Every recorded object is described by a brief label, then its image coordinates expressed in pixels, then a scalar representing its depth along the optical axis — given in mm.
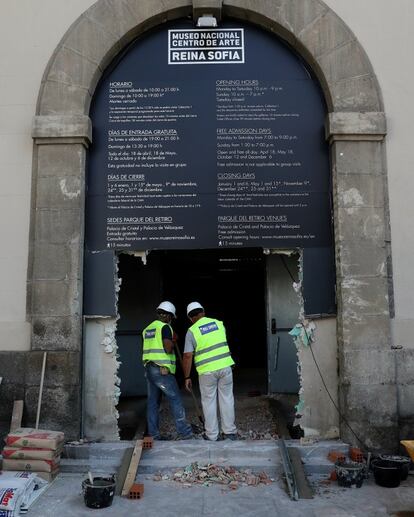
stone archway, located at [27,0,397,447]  6258
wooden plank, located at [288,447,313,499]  5172
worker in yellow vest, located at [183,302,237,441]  6602
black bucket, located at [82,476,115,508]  4941
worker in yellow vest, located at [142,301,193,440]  6750
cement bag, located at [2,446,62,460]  5578
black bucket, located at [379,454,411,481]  5535
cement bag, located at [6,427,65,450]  5613
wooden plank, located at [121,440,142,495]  5299
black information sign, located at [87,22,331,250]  6742
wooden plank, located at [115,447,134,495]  5336
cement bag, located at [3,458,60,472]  5562
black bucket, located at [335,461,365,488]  5422
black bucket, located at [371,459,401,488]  5445
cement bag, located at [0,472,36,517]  4766
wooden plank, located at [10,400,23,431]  6098
